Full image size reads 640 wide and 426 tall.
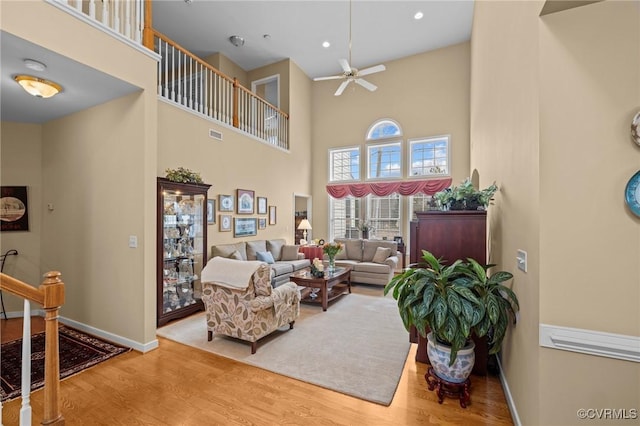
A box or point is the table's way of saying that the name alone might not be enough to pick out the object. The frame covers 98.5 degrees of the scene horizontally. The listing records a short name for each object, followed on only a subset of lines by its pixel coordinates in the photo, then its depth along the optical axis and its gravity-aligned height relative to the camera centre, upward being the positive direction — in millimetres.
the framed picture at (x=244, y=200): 5965 +232
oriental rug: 2503 -1563
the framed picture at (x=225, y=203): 5498 +163
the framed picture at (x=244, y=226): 5914 -345
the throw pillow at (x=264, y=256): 5918 -989
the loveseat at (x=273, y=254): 5246 -948
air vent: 5289 +1496
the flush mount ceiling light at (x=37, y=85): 2697 +1259
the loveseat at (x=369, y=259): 5910 -1135
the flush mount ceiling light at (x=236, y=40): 6520 +4086
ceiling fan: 4652 +2396
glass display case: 3867 -568
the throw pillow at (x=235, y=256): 5186 -849
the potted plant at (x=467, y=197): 2713 +144
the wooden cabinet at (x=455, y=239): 2670 -276
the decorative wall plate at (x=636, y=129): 1408 +431
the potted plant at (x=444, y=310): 2051 -748
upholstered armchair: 3018 -1013
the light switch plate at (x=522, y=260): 1874 -339
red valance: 7172 +664
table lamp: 7613 -387
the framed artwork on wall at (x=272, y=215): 6992 -102
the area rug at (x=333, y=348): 2551 -1575
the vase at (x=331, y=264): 5173 -1002
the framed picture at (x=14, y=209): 3984 +18
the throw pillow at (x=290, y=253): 6727 -1026
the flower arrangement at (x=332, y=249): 5164 -713
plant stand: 2244 -1498
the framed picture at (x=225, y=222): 5513 -237
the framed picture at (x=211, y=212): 5191 -23
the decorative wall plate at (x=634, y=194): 1415 +94
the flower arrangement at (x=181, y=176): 4070 +534
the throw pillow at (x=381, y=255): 6230 -988
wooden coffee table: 4539 -1251
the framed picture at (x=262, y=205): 6609 +145
